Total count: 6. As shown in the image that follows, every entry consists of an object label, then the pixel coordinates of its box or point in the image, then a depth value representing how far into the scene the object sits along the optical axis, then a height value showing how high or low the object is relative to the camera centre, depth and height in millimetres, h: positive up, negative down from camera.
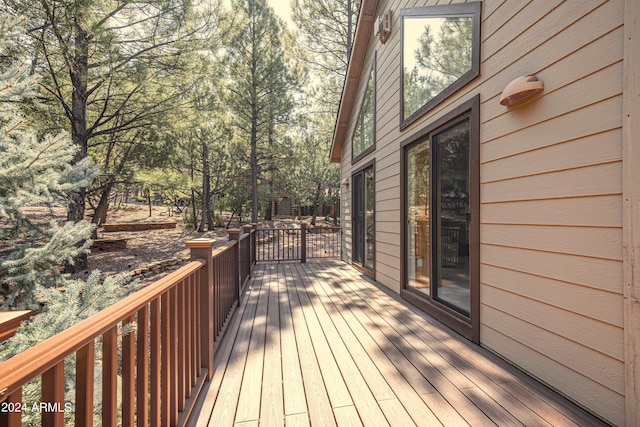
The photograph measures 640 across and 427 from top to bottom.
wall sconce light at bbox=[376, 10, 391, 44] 4203 +2712
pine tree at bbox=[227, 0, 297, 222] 10672 +4919
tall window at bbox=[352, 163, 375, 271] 5150 -132
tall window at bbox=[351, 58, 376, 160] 5000 +1616
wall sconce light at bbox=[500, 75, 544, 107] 1880 +797
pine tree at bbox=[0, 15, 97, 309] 2225 +179
